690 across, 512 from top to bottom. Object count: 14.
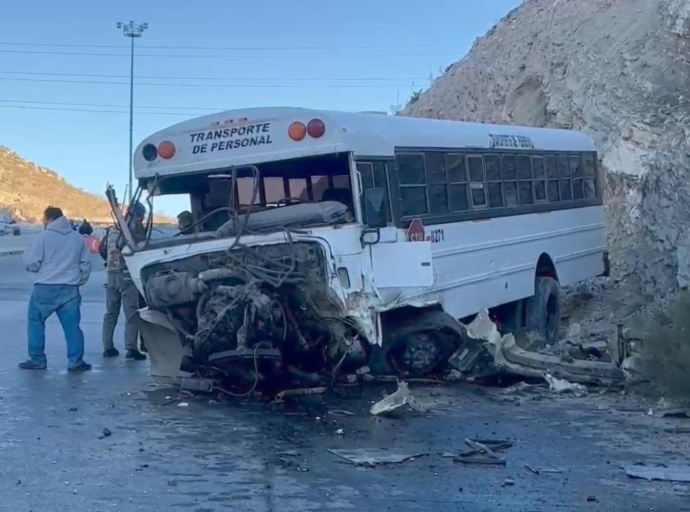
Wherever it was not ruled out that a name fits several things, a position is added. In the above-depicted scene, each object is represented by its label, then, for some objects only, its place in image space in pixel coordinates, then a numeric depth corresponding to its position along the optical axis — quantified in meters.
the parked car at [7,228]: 63.46
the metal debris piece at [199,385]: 11.50
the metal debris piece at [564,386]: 11.84
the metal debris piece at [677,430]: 9.82
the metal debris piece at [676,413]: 10.48
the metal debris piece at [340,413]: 10.62
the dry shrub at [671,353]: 10.61
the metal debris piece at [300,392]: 11.52
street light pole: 65.75
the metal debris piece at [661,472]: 8.09
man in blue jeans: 13.38
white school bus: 10.94
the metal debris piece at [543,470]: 8.29
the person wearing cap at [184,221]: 11.96
